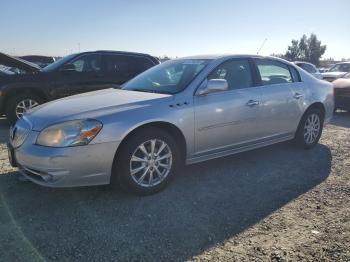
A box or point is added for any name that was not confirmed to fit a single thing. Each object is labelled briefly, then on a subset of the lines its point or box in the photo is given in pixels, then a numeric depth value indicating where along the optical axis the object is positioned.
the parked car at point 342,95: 10.13
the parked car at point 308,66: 17.53
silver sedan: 3.62
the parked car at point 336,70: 14.34
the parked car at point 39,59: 19.69
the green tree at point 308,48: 59.16
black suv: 7.75
